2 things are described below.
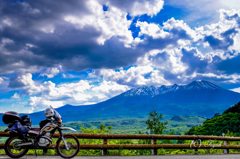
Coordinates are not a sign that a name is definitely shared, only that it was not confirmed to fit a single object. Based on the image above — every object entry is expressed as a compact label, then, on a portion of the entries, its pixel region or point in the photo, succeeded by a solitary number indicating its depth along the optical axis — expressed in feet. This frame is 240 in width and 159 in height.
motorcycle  27.07
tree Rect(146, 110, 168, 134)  142.80
